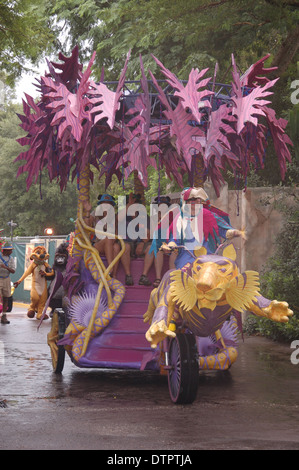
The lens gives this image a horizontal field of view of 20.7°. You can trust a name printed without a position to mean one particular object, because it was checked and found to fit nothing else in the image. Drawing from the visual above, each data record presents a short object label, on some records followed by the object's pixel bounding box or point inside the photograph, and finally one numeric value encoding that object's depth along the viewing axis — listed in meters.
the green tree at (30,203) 58.47
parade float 8.45
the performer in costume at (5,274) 18.95
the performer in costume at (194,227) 9.15
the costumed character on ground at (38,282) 20.06
